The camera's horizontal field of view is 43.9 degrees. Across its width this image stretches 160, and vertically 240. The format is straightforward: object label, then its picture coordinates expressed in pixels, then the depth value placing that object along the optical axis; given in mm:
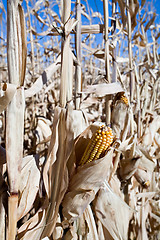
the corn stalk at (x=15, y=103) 540
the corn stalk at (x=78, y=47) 805
